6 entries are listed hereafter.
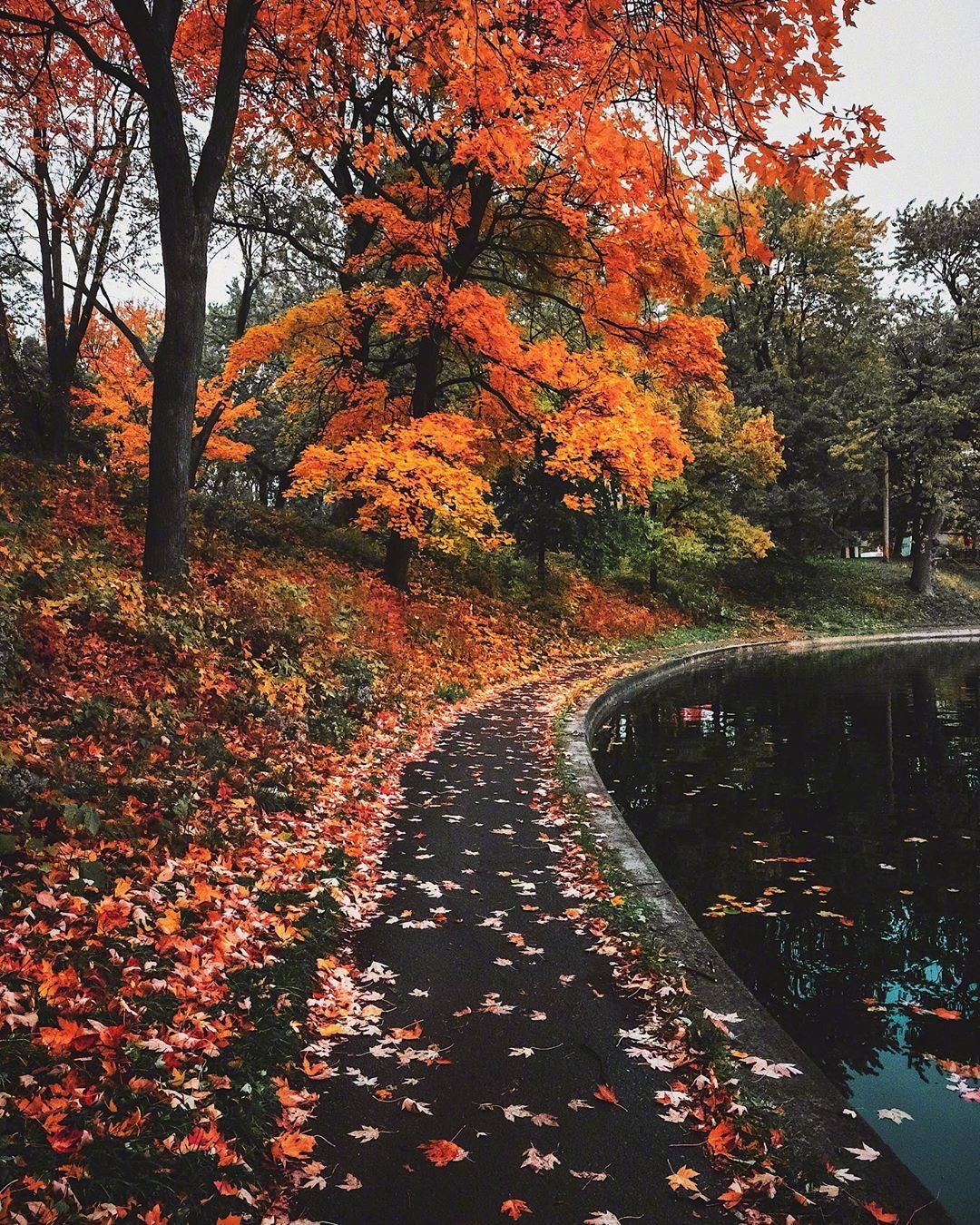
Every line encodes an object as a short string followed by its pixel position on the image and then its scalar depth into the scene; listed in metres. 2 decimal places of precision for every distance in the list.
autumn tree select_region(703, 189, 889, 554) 32.16
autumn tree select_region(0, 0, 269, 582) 8.01
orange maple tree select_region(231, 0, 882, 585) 11.26
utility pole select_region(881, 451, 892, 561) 36.31
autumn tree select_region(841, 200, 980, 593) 32.41
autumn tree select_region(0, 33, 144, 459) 12.10
